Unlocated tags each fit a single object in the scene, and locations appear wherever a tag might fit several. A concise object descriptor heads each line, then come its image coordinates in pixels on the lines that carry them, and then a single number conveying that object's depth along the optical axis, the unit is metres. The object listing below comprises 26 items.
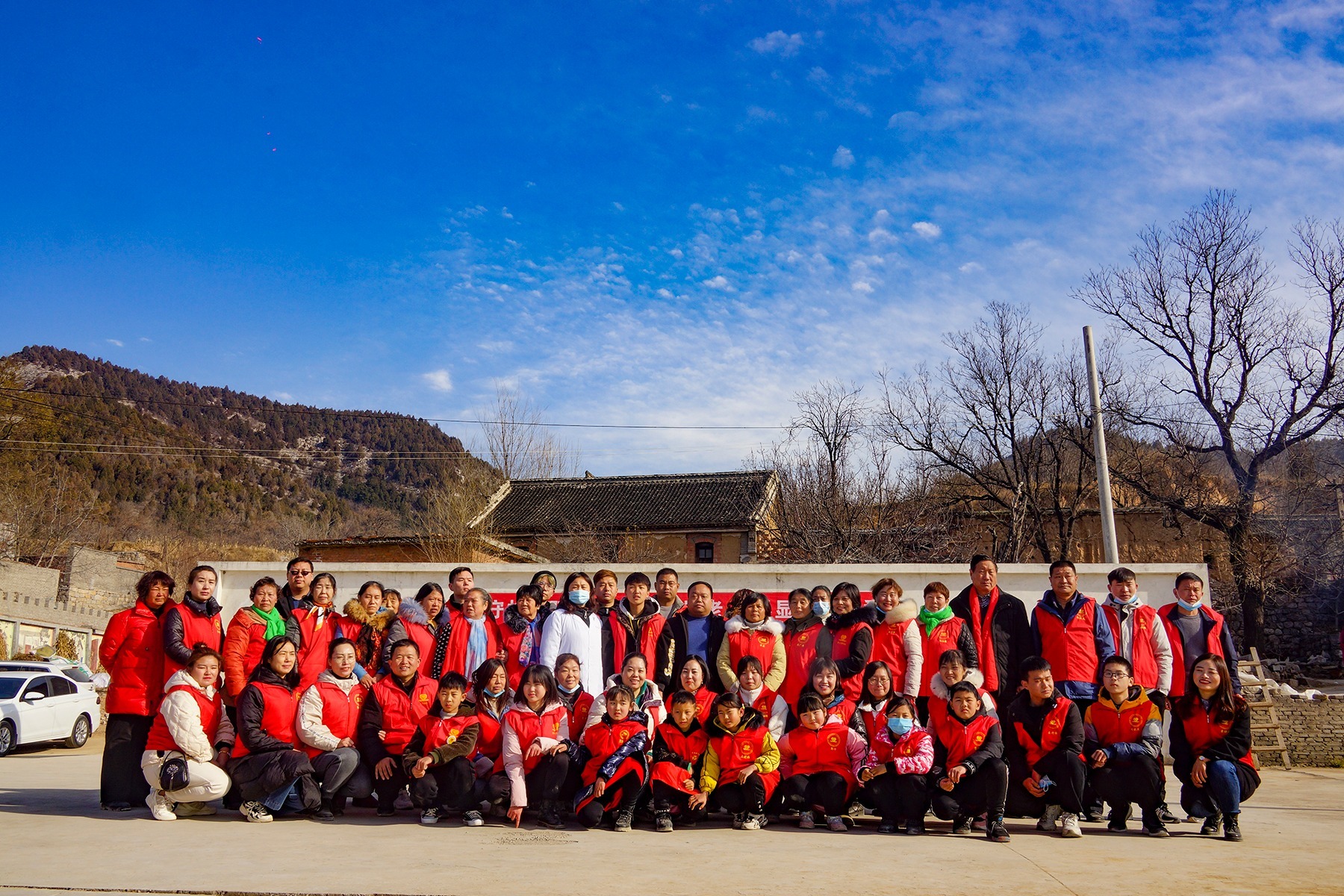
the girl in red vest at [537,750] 6.24
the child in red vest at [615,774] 6.14
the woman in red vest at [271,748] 6.13
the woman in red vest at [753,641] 7.09
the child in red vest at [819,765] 6.28
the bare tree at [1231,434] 21.11
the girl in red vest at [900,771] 6.09
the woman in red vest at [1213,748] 5.94
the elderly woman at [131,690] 6.54
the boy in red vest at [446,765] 6.16
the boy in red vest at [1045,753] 6.00
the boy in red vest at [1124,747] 6.01
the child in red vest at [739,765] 6.20
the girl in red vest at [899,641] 6.90
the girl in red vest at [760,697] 6.66
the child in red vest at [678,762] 6.23
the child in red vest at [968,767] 5.88
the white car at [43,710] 13.79
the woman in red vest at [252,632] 6.61
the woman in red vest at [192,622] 6.52
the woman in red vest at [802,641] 7.16
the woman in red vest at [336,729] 6.27
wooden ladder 11.77
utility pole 15.51
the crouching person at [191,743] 6.09
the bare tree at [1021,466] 25.09
